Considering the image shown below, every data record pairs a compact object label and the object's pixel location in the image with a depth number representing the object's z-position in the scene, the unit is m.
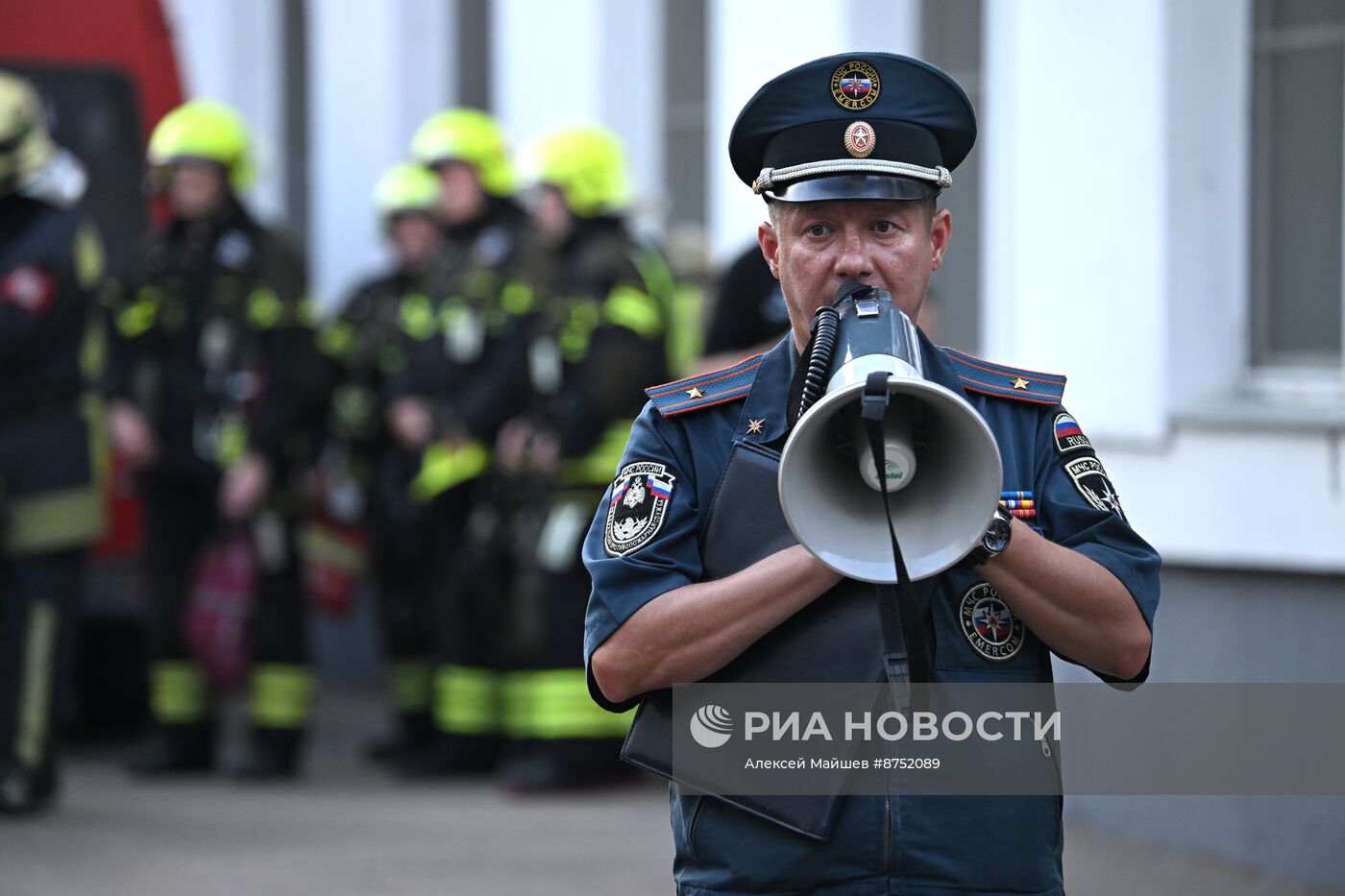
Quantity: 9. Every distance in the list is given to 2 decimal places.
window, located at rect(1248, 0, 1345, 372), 11.94
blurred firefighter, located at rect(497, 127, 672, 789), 14.77
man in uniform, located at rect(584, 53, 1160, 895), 4.74
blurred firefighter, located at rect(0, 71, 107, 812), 13.73
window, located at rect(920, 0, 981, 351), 16.52
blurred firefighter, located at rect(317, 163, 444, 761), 17.27
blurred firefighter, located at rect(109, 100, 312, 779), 15.91
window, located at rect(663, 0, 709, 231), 20.00
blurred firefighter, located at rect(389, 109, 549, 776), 15.88
